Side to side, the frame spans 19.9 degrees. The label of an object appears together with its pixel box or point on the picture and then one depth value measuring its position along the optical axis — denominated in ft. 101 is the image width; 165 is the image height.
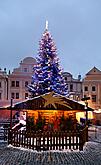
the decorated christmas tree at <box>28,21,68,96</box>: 84.43
